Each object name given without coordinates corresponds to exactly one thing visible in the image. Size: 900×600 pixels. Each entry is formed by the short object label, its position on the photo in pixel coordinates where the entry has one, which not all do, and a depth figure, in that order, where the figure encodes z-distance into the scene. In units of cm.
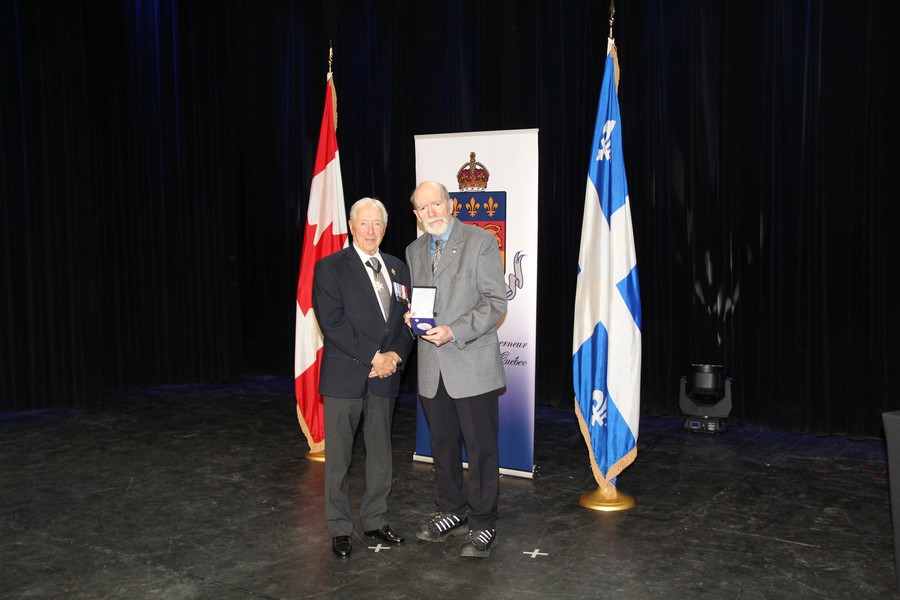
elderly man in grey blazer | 352
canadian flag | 536
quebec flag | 422
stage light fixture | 588
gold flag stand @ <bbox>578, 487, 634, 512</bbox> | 424
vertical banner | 466
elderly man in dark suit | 348
